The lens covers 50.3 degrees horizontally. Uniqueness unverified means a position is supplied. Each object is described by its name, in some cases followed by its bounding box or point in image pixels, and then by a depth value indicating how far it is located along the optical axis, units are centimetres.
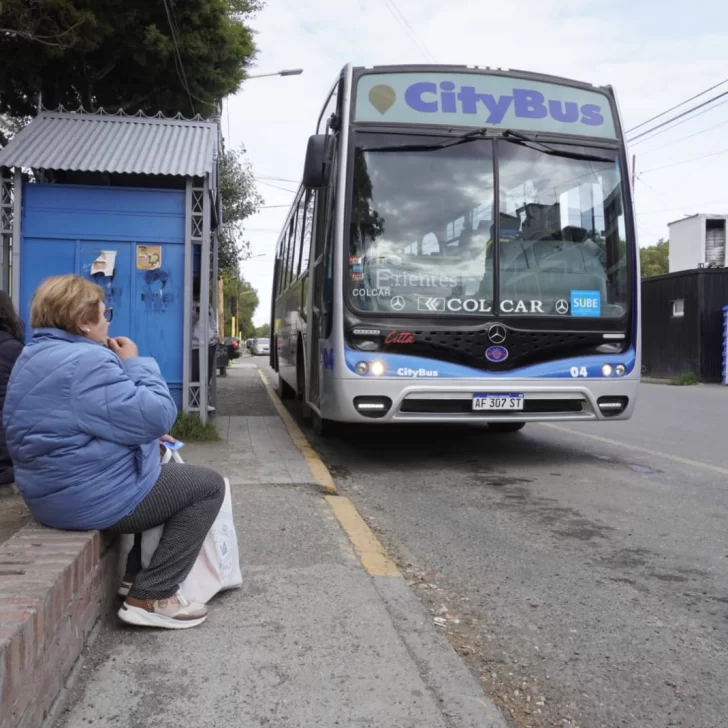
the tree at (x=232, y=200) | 2055
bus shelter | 782
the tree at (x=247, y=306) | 10611
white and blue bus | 675
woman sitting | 281
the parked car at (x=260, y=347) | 6631
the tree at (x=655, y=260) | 6109
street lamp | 1933
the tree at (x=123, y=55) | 1166
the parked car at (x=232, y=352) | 2038
